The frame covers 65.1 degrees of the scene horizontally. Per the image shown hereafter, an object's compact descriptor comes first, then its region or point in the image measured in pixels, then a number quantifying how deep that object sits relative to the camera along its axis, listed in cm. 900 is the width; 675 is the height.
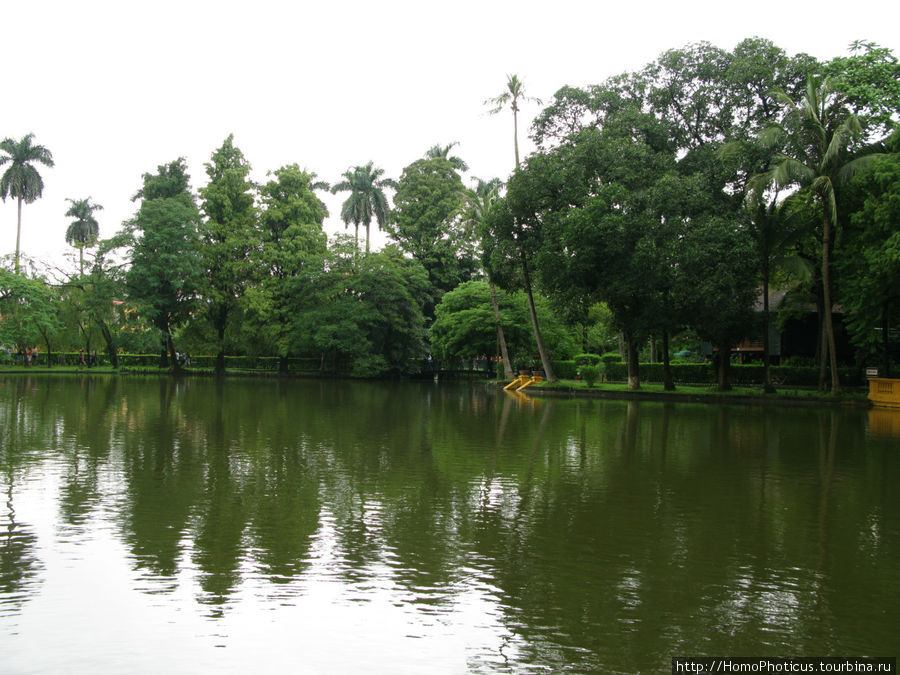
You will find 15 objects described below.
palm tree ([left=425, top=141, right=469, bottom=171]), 5634
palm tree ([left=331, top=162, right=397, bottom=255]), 5434
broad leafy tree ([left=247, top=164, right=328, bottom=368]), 4597
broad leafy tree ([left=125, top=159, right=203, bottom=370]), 4341
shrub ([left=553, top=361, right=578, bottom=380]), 4112
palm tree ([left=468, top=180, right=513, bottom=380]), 3953
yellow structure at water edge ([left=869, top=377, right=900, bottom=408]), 2397
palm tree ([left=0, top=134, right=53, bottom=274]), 5353
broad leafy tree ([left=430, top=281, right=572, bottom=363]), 4166
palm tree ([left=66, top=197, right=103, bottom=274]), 7269
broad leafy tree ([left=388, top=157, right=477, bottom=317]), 5206
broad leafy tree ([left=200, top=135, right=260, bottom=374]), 4622
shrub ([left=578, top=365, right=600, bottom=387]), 3259
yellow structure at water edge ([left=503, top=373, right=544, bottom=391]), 3618
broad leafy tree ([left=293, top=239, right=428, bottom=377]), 4478
